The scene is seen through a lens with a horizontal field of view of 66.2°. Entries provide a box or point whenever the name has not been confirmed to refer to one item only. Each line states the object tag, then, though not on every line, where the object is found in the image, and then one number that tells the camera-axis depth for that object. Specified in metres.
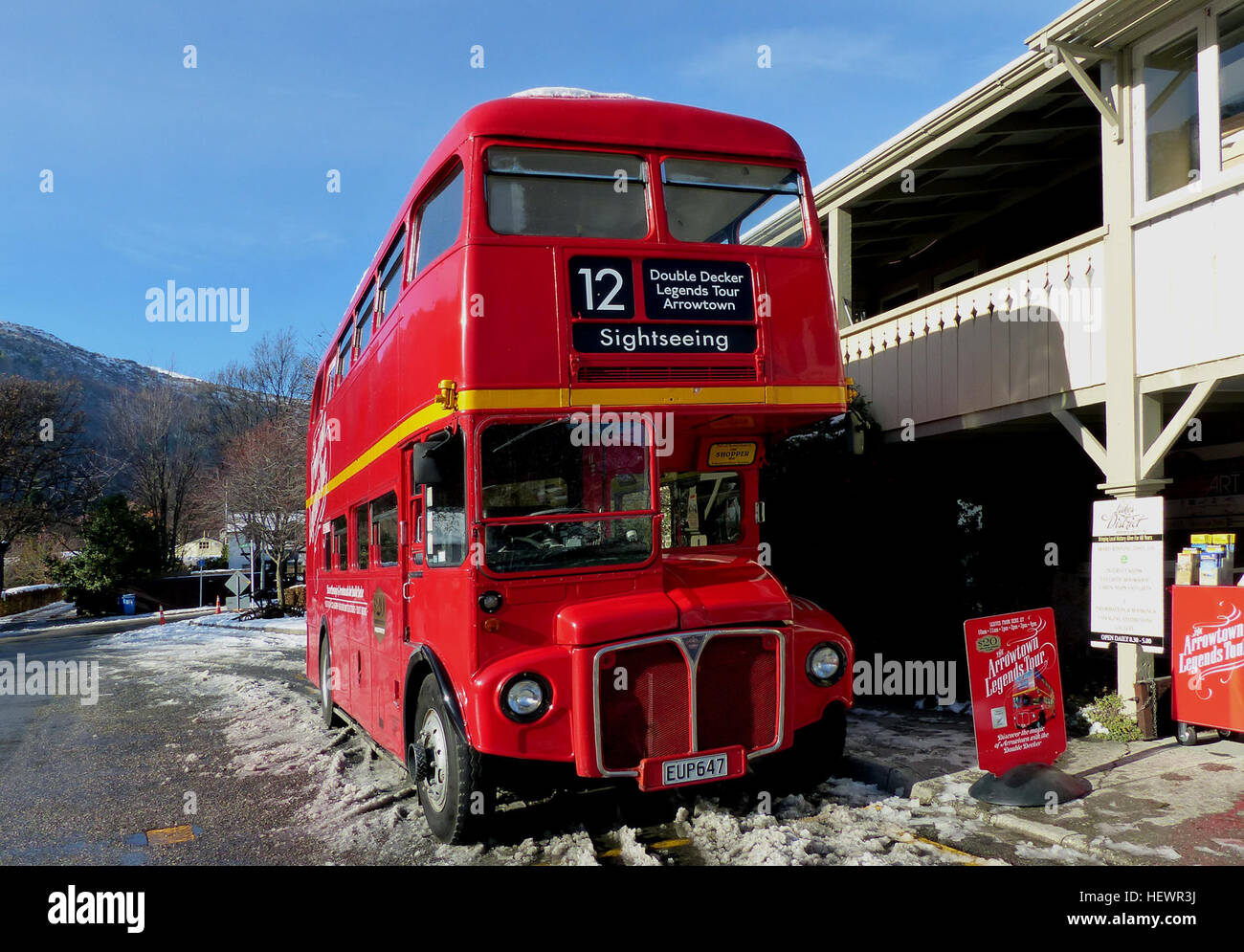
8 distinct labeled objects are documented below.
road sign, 34.39
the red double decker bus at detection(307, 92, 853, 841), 5.41
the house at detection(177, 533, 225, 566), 58.30
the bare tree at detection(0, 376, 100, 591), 45.34
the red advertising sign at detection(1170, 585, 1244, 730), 7.00
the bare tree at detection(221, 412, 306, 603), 37.25
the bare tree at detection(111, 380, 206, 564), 62.56
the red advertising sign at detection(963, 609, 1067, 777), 6.14
